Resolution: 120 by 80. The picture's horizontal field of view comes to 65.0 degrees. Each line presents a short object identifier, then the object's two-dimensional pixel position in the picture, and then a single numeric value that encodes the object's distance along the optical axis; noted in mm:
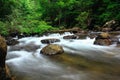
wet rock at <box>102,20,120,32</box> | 9907
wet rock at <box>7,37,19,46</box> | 7065
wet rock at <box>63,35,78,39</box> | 8027
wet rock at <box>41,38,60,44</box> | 7049
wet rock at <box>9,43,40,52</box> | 6092
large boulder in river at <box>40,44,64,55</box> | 4904
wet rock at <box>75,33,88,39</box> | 8119
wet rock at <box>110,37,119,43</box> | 6463
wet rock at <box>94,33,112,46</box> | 6207
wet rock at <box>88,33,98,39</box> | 7780
